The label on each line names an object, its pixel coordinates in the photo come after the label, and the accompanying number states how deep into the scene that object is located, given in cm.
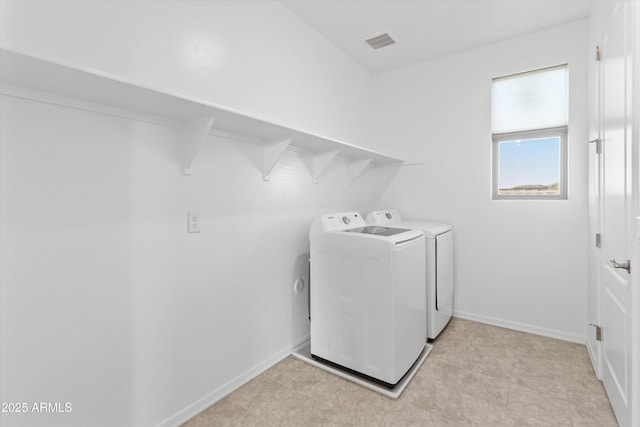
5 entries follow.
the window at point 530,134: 259
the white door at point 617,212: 135
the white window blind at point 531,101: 256
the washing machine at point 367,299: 185
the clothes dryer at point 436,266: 244
